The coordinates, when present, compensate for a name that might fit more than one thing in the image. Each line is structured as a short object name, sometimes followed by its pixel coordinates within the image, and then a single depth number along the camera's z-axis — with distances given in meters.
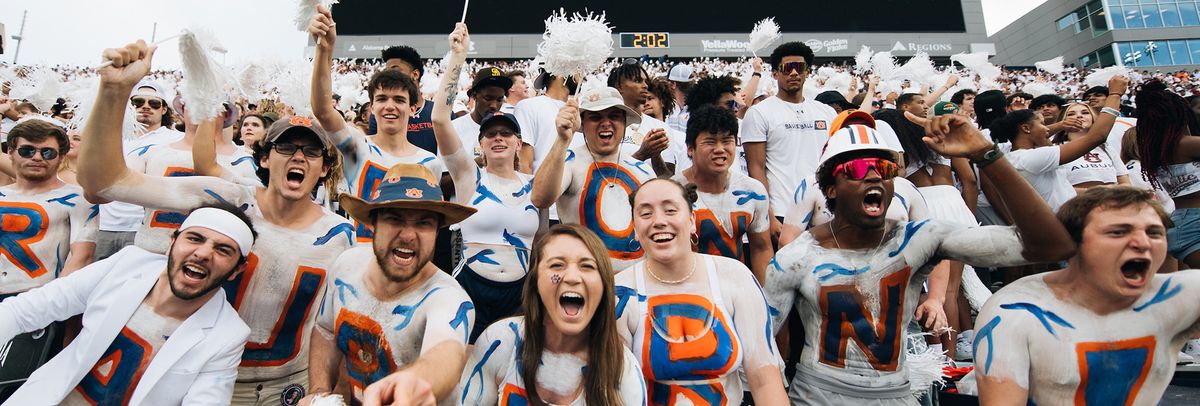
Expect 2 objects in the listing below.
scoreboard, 34.28
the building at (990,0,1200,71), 36.50
